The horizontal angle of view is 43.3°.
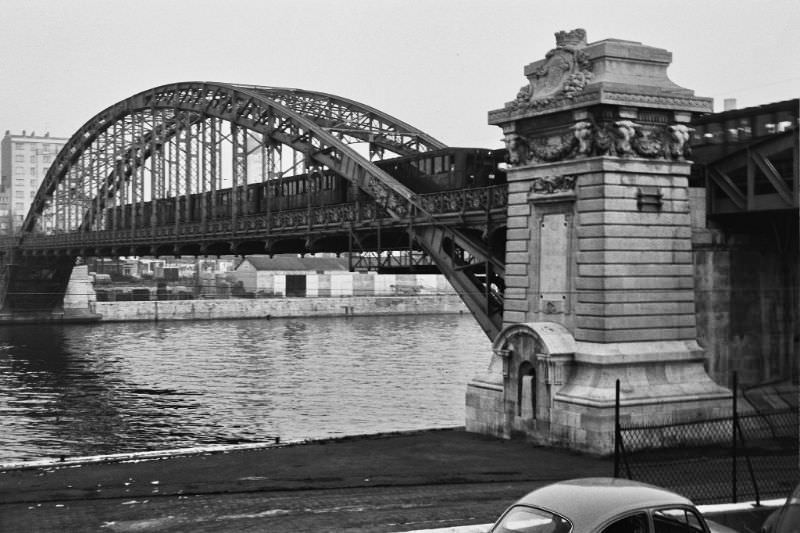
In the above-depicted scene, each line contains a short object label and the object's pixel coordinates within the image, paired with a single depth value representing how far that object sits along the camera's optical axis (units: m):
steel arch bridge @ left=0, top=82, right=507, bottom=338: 35.00
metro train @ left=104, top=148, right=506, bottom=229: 38.72
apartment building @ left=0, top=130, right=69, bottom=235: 140.95
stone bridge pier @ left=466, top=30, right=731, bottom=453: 24.66
